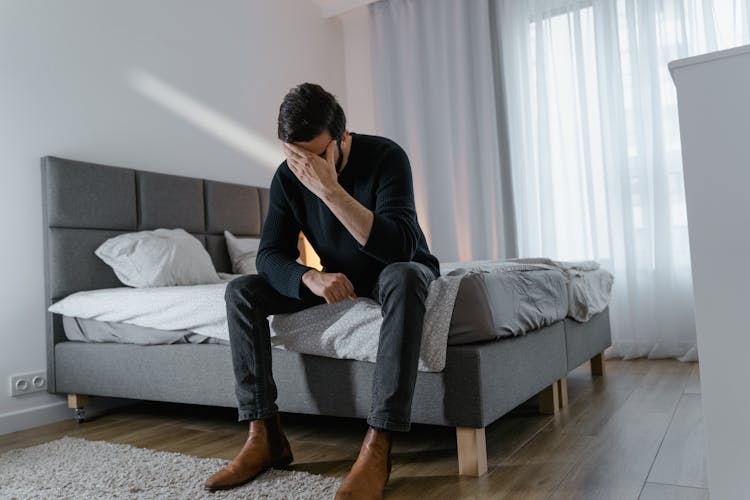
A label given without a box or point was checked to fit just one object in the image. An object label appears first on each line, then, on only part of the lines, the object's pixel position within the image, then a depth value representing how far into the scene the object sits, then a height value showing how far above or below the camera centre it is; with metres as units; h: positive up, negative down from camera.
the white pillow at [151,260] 2.60 +0.11
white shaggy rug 1.51 -0.53
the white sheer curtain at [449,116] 4.09 +1.09
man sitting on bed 1.47 +0.01
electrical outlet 2.46 -0.38
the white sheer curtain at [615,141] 3.40 +0.71
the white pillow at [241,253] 3.23 +0.14
